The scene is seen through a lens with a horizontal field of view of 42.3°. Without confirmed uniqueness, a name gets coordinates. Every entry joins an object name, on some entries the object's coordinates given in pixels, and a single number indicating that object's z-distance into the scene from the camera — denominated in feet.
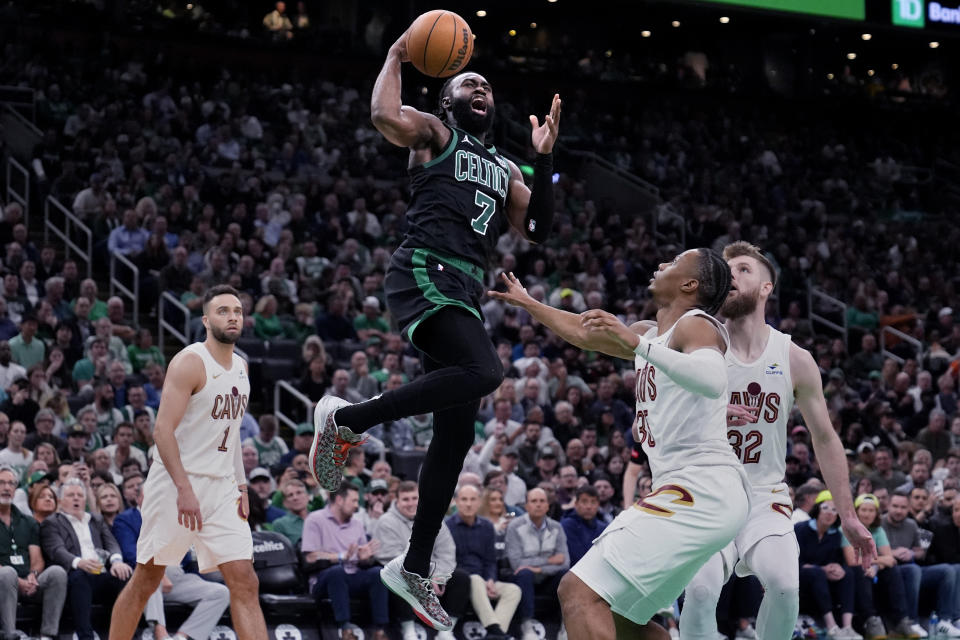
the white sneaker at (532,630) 40.24
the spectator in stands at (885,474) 52.31
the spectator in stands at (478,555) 39.55
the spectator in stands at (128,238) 55.98
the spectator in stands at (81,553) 34.24
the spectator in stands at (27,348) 46.73
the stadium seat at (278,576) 37.86
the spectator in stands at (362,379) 49.60
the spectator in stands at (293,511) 40.09
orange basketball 20.65
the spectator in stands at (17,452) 39.81
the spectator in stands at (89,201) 58.34
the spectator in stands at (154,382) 46.34
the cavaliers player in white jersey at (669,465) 17.66
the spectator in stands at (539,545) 41.47
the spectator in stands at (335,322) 55.26
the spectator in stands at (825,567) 43.34
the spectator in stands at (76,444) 40.32
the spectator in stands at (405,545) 38.81
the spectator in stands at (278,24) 83.59
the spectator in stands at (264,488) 40.91
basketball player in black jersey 20.24
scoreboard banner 68.23
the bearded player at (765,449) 21.71
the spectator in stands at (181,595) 34.45
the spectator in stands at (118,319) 49.90
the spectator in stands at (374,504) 40.70
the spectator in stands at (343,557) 37.83
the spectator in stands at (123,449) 41.11
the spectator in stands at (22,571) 32.96
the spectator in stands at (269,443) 46.42
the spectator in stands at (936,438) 58.18
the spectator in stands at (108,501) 36.40
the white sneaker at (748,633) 42.37
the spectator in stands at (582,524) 42.83
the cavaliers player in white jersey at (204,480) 24.36
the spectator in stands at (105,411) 43.62
